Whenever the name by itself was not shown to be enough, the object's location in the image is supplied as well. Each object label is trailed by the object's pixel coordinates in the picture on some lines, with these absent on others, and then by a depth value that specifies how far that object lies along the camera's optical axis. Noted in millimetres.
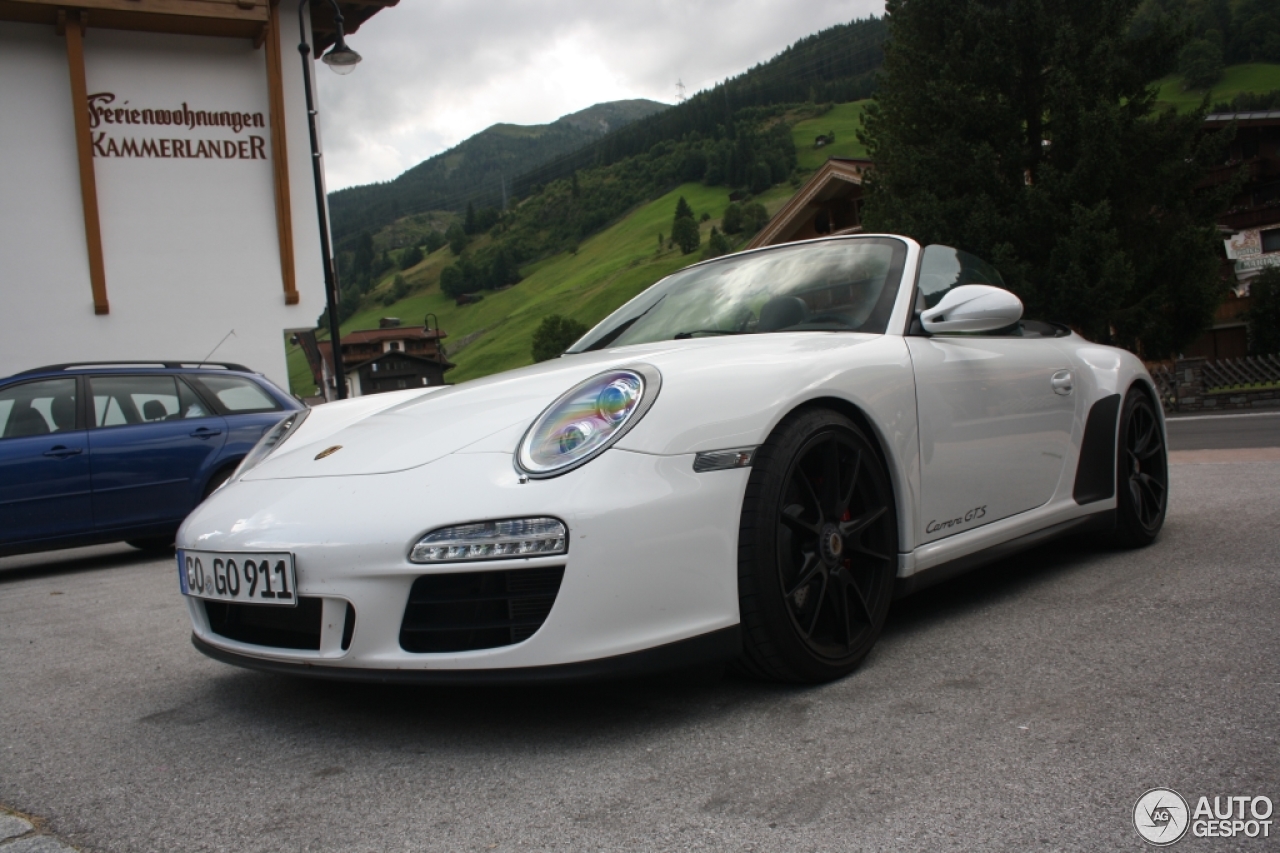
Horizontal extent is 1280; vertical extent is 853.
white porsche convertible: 2225
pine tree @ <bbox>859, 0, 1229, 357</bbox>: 18906
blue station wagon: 6426
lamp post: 12672
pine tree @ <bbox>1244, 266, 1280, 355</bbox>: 32062
